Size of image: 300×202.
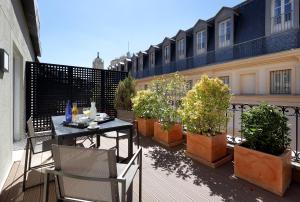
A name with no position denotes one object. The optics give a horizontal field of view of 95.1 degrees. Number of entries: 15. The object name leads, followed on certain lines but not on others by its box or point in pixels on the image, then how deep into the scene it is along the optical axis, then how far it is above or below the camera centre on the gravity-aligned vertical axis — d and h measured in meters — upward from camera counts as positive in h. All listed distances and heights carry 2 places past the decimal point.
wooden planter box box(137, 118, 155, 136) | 4.21 -0.83
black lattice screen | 4.69 +0.42
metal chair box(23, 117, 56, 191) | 1.94 -0.70
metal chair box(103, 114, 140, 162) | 2.77 -0.74
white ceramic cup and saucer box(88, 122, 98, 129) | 1.99 -0.38
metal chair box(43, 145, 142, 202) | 1.12 -0.63
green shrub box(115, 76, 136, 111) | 5.36 +0.24
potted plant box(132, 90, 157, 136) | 4.14 -0.30
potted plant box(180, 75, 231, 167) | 2.67 -0.35
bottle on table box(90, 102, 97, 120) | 2.62 -0.21
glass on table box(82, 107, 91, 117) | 2.67 -0.26
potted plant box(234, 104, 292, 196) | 1.90 -0.75
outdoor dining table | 1.77 -0.43
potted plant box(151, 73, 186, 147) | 3.51 -0.23
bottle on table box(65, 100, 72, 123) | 2.39 -0.24
